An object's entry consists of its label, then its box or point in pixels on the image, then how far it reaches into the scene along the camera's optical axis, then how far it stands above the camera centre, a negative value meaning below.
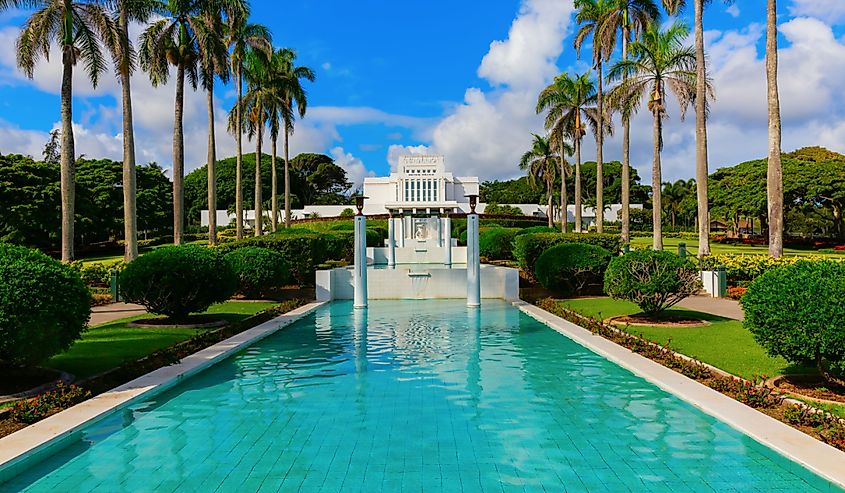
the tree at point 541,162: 54.41 +7.20
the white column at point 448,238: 34.31 +0.47
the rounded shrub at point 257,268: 19.09 -0.53
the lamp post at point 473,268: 19.34 -0.67
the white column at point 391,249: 32.12 -0.07
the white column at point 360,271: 19.53 -0.72
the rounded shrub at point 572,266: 19.80 -0.68
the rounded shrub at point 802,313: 6.84 -0.81
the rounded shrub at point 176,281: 13.27 -0.62
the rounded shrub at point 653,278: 13.37 -0.74
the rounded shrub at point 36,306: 7.27 -0.62
